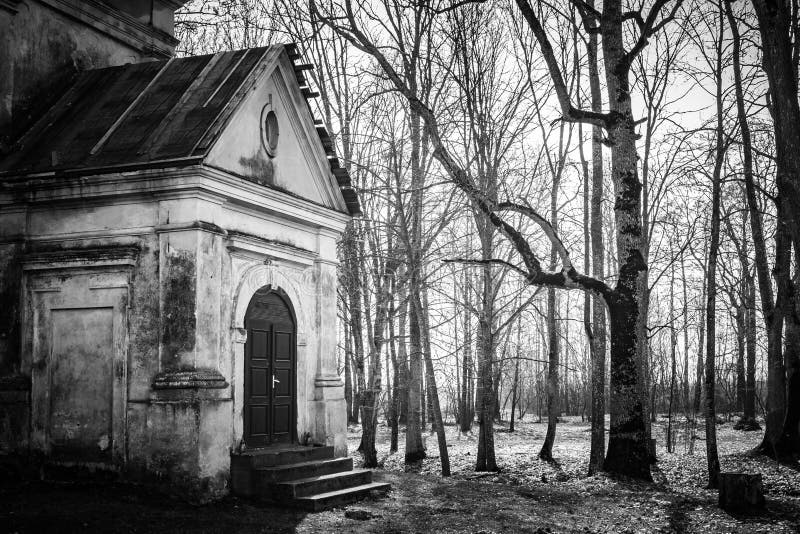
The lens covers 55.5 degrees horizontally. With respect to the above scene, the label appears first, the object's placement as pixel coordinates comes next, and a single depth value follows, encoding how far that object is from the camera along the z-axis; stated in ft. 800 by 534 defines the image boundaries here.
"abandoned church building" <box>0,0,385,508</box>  37.88
